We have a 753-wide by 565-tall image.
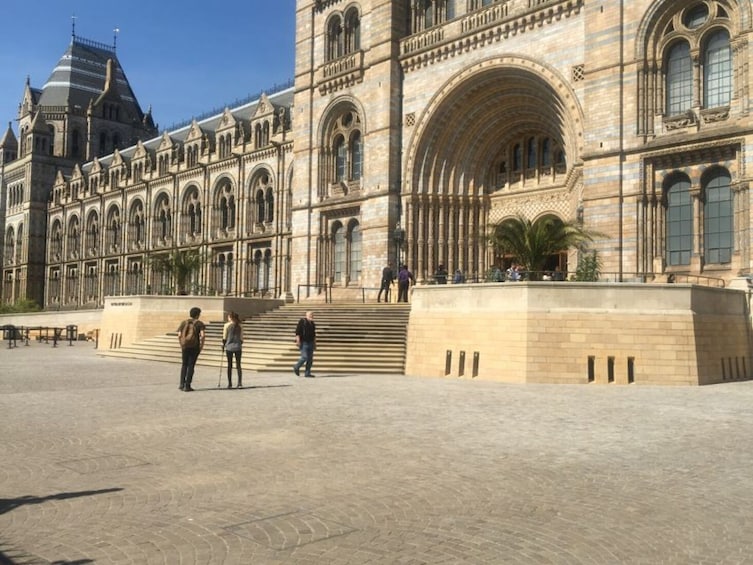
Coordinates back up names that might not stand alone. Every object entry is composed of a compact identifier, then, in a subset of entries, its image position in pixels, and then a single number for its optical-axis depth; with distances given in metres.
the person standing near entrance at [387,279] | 28.53
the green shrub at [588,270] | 21.77
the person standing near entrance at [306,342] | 19.89
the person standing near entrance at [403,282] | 28.84
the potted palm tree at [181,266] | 36.72
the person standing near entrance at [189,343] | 15.94
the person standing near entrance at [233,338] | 16.84
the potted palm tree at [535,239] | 21.95
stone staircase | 22.02
